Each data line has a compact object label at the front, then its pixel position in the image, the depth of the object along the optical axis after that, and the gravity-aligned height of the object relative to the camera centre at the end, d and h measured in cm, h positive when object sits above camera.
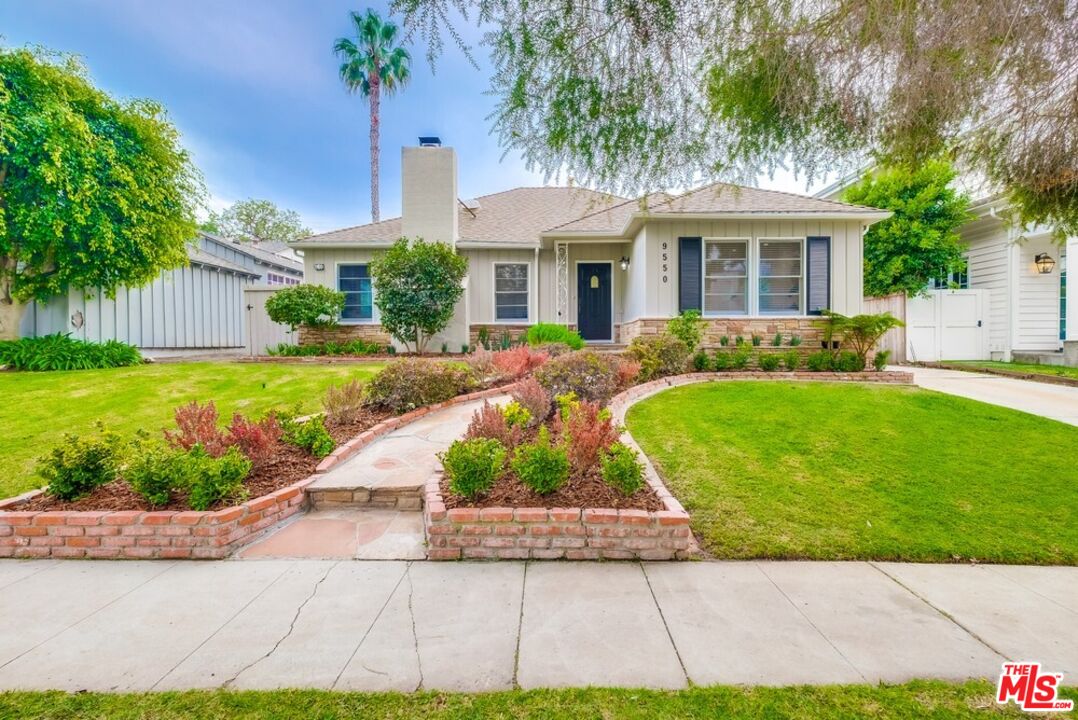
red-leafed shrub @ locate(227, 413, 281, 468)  381 -77
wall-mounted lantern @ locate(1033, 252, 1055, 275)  1062 +194
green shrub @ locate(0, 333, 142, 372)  844 -9
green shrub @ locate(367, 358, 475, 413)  587 -49
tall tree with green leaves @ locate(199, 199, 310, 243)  3148 +887
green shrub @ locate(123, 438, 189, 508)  305 -85
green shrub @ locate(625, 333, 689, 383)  800 -12
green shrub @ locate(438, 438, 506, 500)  306 -81
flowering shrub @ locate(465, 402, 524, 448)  391 -71
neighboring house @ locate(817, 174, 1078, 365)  1064 +109
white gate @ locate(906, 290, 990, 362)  1158 +53
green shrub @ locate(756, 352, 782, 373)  898 -30
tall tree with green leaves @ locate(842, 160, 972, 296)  1163 +291
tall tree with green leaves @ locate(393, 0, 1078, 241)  274 +173
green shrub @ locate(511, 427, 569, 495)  310 -83
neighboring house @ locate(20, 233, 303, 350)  1001 +101
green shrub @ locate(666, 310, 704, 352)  918 +36
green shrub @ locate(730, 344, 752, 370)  922 -22
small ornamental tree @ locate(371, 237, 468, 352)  1041 +147
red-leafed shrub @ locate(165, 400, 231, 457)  366 -68
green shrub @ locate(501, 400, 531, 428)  428 -64
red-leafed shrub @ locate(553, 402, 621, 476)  341 -68
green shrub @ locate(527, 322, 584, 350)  969 +27
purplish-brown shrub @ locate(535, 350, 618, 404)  569 -37
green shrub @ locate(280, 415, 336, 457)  422 -82
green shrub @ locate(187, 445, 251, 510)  304 -87
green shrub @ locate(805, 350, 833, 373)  895 -31
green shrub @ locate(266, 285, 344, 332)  1062 +102
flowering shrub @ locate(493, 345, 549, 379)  758 -23
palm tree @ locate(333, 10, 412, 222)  1781 +1134
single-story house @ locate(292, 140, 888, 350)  977 +213
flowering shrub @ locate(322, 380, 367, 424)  514 -63
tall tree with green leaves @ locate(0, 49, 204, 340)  812 +312
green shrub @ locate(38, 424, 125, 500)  320 -83
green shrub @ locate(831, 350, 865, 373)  898 -31
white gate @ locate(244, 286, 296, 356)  1210 +47
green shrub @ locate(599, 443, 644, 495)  310 -84
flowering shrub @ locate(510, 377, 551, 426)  489 -57
